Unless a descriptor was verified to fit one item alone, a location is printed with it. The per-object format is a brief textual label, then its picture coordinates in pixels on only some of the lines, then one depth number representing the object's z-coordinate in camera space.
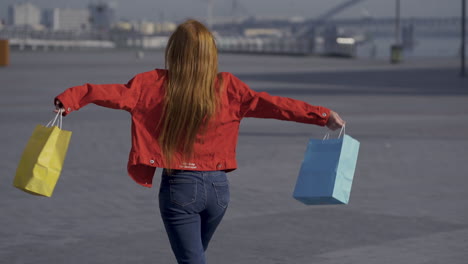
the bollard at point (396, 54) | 55.03
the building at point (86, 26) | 157.06
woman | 4.14
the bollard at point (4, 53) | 45.19
